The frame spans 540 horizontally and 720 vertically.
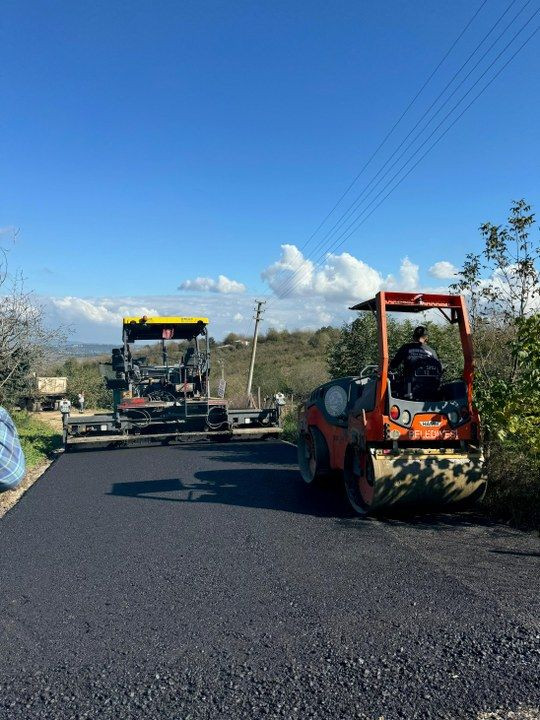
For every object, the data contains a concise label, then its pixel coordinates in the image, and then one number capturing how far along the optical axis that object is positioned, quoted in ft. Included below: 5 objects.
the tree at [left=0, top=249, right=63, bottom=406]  40.34
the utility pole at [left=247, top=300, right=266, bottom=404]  89.04
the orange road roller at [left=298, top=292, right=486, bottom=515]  19.39
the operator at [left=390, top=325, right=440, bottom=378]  20.83
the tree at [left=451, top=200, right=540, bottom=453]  18.58
